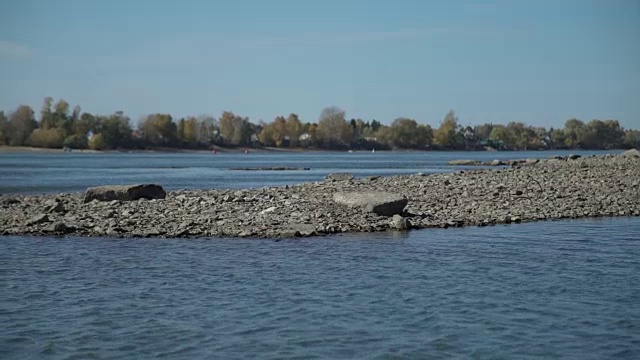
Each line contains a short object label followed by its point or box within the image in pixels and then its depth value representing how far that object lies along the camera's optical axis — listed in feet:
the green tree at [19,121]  651.62
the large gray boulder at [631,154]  199.95
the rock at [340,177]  160.66
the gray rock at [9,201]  111.75
